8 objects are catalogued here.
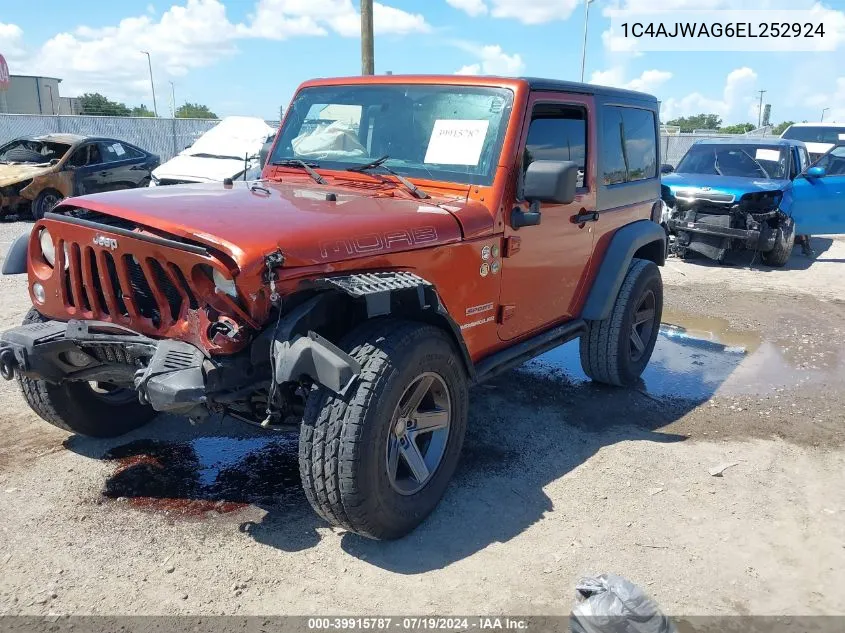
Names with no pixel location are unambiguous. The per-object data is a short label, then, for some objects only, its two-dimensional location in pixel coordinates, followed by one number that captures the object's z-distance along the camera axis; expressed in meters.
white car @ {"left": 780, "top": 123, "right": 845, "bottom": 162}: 14.91
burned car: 11.90
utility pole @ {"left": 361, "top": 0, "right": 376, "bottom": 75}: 10.12
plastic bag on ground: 2.43
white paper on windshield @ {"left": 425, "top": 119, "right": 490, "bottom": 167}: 3.67
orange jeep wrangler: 2.70
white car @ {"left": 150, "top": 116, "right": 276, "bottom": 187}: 10.30
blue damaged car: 9.88
